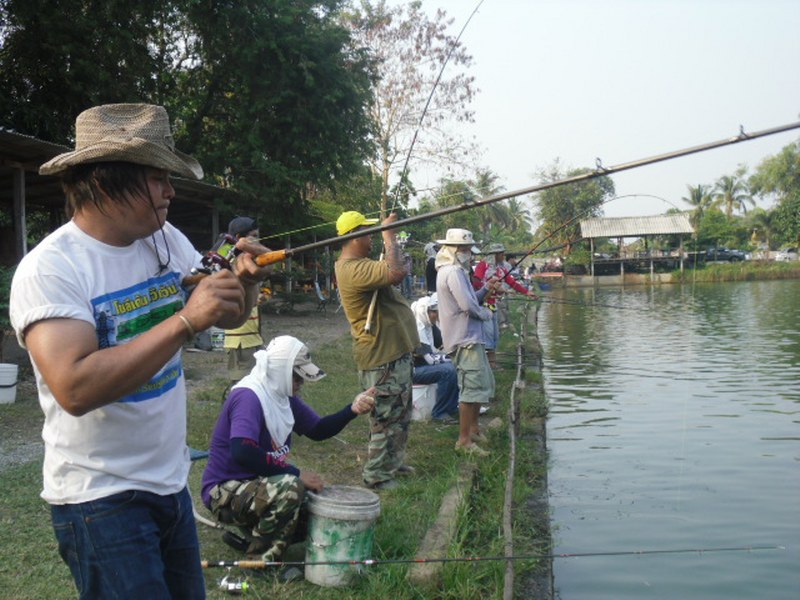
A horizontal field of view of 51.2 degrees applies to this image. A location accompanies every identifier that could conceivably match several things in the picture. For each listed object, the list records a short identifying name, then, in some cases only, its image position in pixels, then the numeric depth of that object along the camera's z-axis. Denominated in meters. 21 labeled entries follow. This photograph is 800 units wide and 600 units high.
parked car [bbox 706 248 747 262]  53.56
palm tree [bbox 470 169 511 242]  56.39
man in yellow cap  5.78
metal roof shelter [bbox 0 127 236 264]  11.14
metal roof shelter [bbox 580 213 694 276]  36.22
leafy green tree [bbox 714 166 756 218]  74.62
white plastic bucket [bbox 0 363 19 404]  8.33
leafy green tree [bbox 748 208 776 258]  62.50
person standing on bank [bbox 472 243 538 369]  10.69
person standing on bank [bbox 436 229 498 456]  7.05
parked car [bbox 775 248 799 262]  61.93
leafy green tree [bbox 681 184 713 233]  59.31
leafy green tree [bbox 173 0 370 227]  18.25
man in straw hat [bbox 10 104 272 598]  1.90
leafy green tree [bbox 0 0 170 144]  15.53
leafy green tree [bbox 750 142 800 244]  39.22
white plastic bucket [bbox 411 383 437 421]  8.41
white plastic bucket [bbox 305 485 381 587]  4.13
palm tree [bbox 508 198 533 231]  65.92
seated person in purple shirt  4.22
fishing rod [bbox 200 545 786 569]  3.96
